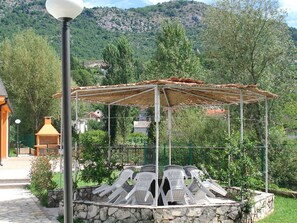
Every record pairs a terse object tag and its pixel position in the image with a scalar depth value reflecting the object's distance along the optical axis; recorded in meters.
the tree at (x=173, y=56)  32.38
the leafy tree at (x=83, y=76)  68.62
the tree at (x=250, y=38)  19.06
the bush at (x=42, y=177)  12.62
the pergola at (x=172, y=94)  9.51
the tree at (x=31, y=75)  36.94
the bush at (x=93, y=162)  11.35
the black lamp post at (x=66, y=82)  4.61
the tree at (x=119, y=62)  39.06
